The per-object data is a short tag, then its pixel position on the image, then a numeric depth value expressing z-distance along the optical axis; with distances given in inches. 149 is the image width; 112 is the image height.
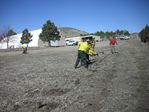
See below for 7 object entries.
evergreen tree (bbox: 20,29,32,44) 1477.2
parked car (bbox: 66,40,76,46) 1222.1
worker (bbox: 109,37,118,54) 471.4
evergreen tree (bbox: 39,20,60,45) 1265.1
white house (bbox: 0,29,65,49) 1420.6
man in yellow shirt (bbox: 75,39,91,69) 287.3
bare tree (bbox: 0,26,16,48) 1752.8
